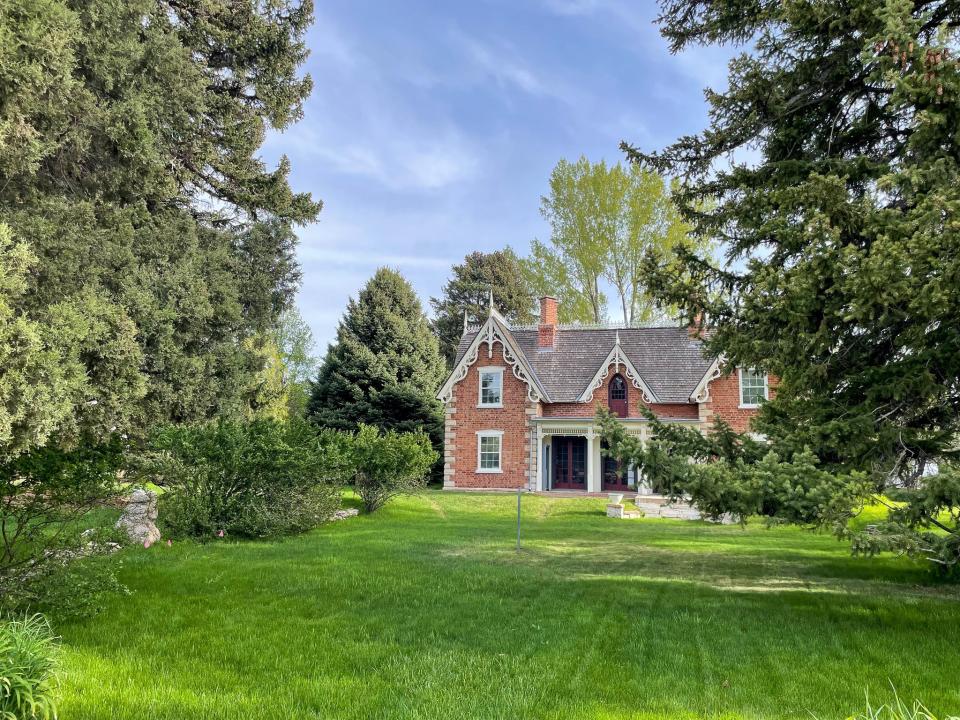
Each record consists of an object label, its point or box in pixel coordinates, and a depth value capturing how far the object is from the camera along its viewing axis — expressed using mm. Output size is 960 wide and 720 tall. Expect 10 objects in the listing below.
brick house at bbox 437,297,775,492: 25594
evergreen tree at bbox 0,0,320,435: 7516
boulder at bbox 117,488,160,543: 11125
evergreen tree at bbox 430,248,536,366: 44531
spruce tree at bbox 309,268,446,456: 28969
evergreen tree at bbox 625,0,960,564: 6086
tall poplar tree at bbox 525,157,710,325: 30812
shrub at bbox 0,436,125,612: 5898
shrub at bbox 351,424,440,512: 16531
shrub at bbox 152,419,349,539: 11789
